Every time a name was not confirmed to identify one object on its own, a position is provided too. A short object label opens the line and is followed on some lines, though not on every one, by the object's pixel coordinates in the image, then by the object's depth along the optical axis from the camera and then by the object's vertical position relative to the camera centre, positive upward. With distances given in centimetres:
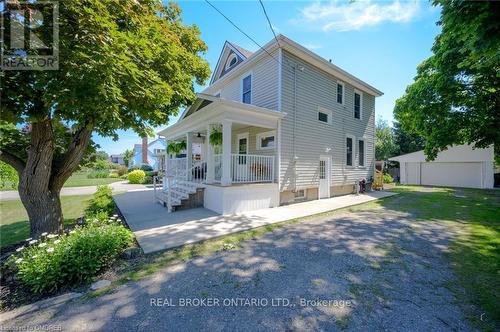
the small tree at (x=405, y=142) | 2891 +326
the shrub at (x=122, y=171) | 3048 -78
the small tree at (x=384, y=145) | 2824 +278
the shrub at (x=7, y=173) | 1058 -38
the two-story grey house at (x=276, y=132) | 819 +166
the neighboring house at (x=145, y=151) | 3769 +278
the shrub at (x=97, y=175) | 2773 -123
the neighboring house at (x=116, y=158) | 6662 +239
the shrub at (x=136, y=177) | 2147 -114
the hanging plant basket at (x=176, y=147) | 1066 +93
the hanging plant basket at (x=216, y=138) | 870 +112
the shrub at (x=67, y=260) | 317 -151
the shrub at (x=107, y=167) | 3288 -25
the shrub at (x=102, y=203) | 748 -140
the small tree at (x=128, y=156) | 4447 +199
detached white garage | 1823 -22
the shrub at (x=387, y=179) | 2060 -127
